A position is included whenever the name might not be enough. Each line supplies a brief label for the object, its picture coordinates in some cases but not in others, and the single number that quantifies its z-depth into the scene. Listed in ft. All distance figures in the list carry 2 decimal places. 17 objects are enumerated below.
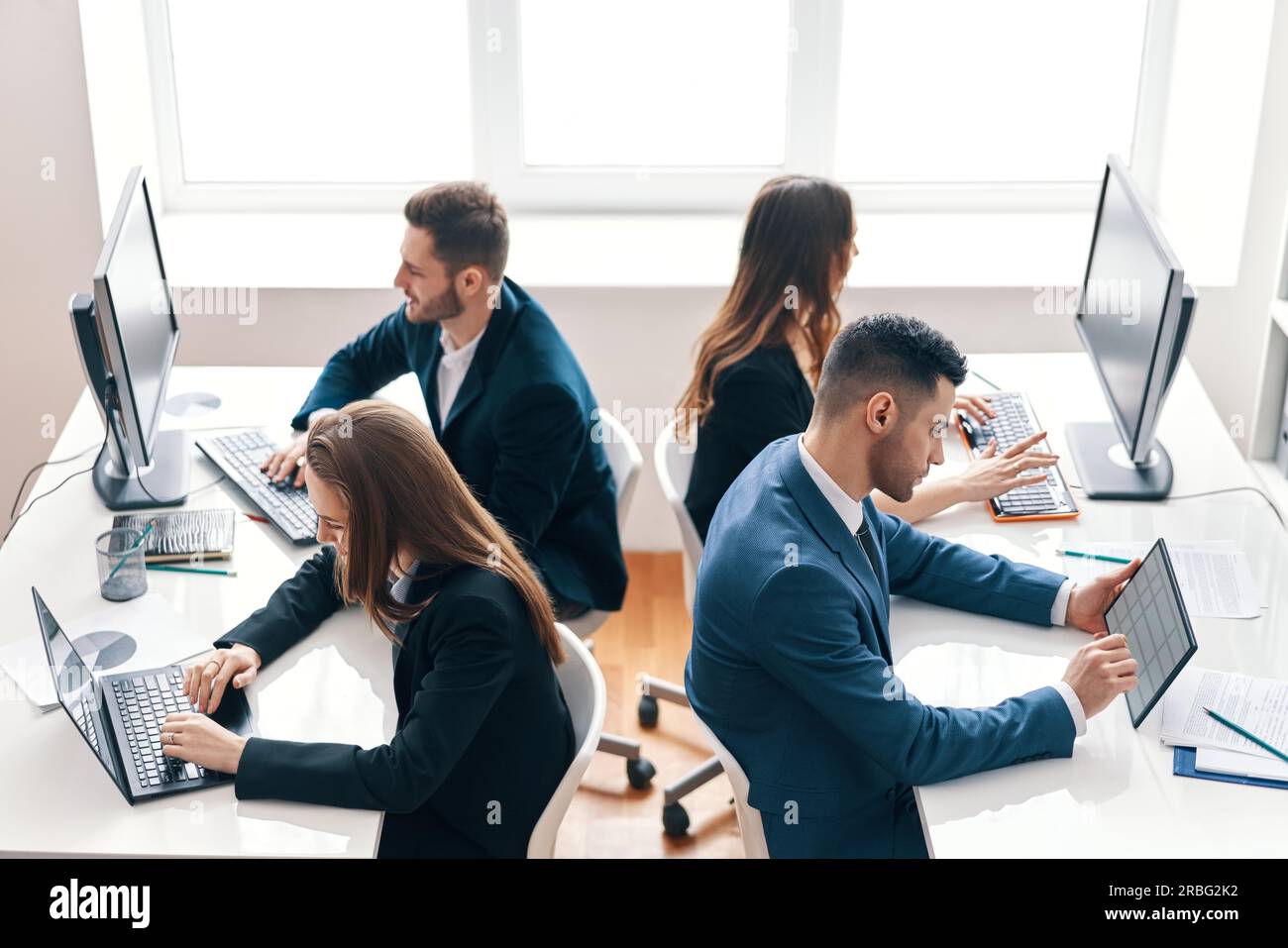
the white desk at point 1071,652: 6.19
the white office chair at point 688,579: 9.26
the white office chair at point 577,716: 6.77
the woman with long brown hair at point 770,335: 9.07
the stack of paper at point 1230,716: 6.57
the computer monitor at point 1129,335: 8.37
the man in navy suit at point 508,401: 9.04
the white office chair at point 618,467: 9.42
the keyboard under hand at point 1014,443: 8.89
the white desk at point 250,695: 6.23
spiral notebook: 8.46
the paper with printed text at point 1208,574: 7.86
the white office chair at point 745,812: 7.04
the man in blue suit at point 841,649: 6.53
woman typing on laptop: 6.46
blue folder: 6.48
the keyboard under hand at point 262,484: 8.72
